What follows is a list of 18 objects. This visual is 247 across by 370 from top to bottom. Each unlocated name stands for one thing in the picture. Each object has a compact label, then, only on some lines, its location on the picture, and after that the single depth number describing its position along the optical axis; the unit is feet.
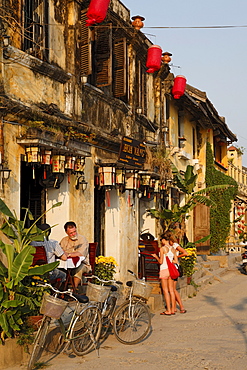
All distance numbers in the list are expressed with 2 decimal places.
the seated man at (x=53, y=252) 32.74
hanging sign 45.11
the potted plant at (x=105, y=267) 40.71
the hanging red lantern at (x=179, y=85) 59.41
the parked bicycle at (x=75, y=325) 23.24
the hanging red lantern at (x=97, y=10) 35.55
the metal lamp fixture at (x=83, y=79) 40.47
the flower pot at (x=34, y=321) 26.37
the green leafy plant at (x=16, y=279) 24.80
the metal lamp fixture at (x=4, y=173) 30.68
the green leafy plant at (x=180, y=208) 57.98
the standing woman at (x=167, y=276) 39.42
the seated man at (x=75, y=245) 34.88
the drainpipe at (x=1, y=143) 30.96
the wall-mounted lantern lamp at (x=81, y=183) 39.72
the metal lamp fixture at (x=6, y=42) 31.32
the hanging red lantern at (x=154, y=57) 47.57
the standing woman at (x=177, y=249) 40.12
